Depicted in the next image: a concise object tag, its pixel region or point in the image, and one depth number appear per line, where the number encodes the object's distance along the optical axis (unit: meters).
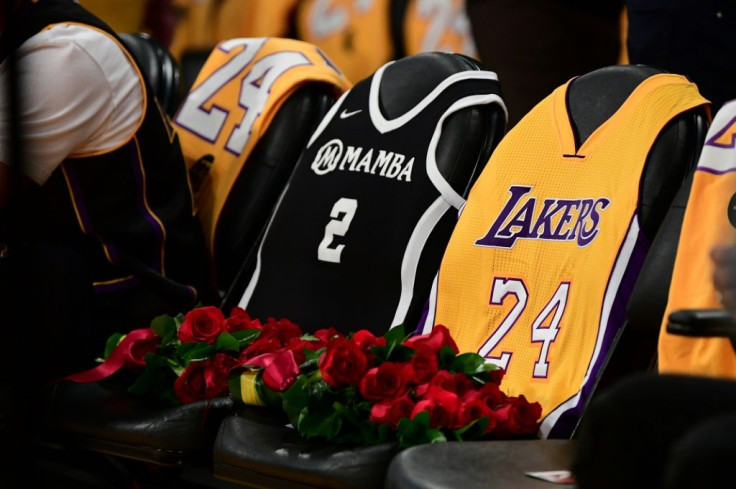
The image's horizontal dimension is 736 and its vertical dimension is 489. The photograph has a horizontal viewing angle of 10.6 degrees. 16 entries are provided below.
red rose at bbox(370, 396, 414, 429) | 5.58
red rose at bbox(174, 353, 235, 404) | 5.87
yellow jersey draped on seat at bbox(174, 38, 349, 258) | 6.63
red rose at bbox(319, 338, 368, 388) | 5.63
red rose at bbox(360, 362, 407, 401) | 5.61
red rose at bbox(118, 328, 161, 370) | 5.99
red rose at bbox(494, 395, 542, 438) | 5.62
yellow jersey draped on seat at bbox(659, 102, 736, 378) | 5.61
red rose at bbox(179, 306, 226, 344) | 5.92
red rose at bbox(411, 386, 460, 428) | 5.58
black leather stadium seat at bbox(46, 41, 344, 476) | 5.86
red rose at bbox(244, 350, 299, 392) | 5.72
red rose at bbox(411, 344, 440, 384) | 5.65
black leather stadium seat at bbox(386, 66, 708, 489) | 5.39
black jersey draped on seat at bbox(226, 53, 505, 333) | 6.13
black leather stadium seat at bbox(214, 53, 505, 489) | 5.55
